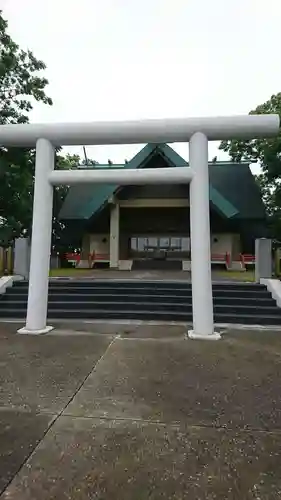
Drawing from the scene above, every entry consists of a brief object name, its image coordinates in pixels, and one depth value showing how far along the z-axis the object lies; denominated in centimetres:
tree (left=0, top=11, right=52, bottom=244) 1457
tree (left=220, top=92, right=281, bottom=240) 1556
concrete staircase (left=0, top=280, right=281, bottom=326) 728
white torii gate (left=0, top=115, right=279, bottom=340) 593
